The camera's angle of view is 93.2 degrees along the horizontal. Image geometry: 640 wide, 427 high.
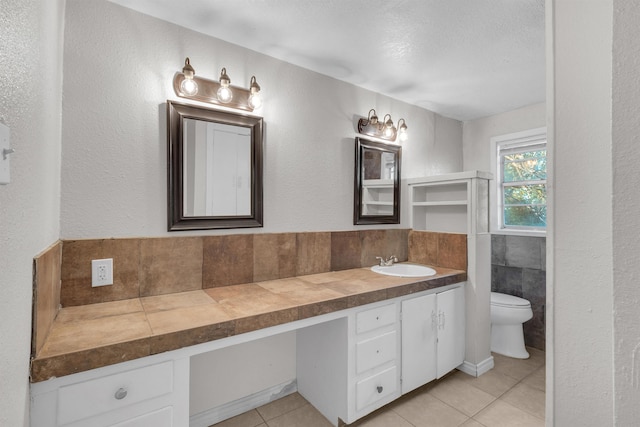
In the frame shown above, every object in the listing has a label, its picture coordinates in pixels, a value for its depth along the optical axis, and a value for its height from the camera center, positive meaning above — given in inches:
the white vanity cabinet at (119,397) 39.4 -25.8
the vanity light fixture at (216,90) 67.3 +29.3
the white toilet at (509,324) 104.7 -38.6
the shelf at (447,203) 98.6 +4.1
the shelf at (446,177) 95.6 +12.8
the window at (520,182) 116.3 +13.4
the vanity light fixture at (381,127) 100.4 +30.2
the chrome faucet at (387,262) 100.3 -15.6
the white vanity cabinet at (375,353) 69.6 -35.5
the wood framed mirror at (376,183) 99.3 +11.1
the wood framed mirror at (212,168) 67.6 +11.0
